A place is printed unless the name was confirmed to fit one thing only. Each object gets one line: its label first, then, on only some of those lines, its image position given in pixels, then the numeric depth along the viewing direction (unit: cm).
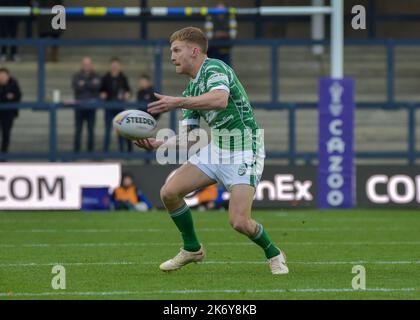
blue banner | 2023
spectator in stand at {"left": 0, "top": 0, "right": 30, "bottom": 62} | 2412
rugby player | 1050
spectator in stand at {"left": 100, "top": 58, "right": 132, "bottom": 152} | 2111
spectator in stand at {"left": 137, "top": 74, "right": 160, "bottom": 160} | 2112
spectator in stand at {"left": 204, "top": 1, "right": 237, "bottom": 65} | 2141
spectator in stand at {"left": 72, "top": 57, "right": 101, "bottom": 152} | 2103
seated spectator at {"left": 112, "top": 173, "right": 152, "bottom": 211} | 2009
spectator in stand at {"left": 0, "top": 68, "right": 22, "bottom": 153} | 2083
